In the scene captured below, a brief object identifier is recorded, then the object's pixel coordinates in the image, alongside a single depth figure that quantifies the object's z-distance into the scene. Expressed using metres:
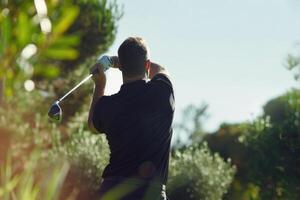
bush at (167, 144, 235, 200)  16.44
